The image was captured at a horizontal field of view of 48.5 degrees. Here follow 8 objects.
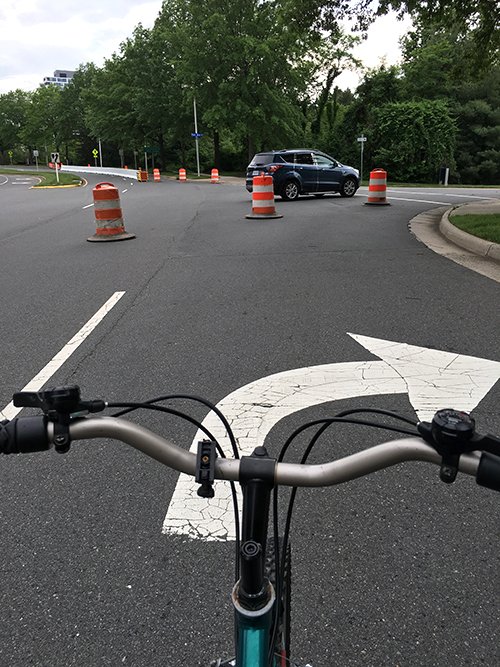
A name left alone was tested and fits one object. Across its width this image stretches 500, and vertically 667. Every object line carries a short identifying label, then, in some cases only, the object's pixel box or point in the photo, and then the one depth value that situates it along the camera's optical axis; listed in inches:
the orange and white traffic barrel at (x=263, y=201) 573.3
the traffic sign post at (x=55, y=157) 1402.6
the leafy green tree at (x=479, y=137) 1855.3
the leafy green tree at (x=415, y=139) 1596.9
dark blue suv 786.8
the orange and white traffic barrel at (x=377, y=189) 702.5
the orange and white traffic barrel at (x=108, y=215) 451.8
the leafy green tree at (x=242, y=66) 1801.2
